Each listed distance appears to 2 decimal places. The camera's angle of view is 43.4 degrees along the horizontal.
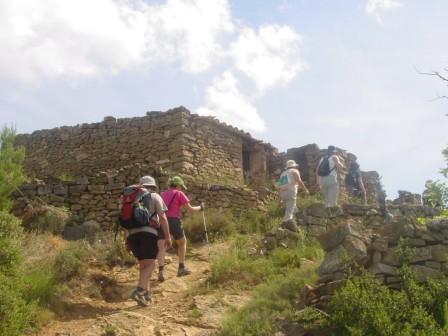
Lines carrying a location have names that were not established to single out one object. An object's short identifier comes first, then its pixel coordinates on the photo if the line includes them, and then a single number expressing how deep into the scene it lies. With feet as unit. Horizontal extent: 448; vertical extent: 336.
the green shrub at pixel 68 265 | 28.09
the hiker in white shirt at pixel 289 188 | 36.73
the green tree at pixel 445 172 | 35.88
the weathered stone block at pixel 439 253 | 22.14
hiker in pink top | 29.40
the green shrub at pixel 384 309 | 18.57
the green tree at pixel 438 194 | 40.60
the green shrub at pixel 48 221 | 36.40
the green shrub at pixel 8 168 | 35.19
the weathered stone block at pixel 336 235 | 23.04
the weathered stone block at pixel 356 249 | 22.09
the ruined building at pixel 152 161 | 40.81
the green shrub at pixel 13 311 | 20.88
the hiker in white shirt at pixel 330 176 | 40.09
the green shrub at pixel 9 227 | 26.45
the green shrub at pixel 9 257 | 24.08
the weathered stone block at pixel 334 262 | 22.12
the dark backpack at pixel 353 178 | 50.08
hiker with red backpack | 25.13
